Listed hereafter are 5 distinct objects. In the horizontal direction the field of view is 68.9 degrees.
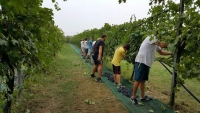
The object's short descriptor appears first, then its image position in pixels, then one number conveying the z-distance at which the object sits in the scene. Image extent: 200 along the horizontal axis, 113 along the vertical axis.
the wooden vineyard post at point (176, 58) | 3.17
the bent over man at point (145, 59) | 3.19
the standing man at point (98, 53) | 5.05
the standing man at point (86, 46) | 10.93
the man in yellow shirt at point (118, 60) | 4.53
